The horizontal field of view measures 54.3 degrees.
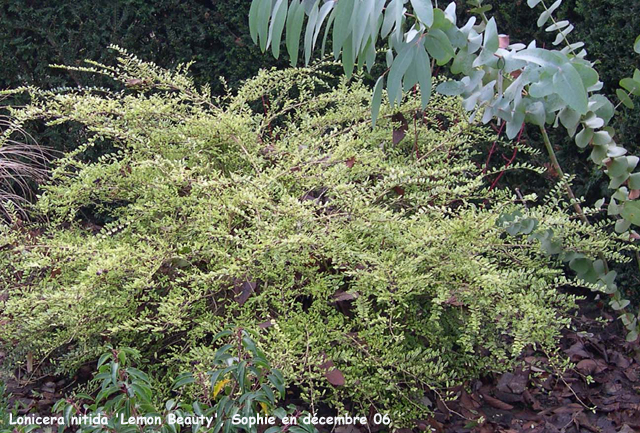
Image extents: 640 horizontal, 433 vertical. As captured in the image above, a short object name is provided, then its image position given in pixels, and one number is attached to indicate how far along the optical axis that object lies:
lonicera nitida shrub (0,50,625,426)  2.14
